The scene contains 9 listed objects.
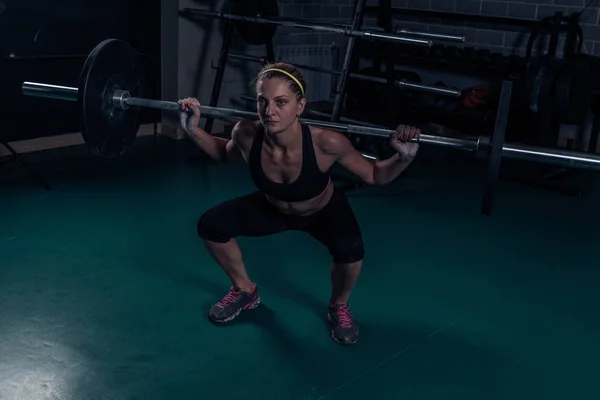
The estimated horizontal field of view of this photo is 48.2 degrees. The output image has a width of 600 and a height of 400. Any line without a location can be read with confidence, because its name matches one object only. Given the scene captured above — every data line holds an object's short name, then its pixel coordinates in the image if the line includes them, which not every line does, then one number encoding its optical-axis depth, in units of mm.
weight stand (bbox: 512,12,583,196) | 3719
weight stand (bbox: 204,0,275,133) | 4116
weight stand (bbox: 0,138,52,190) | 3240
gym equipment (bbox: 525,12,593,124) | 3588
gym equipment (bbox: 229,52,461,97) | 3451
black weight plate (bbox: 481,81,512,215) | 1470
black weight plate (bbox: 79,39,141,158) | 2068
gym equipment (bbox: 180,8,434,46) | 3180
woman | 1845
